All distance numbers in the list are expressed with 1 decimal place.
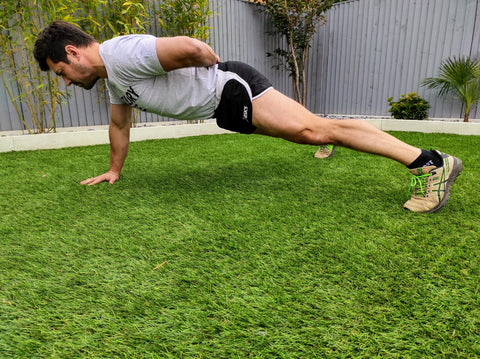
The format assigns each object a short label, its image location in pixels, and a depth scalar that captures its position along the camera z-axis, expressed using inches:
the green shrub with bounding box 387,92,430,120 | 176.4
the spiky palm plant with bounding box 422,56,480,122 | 159.9
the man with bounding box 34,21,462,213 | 53.7
